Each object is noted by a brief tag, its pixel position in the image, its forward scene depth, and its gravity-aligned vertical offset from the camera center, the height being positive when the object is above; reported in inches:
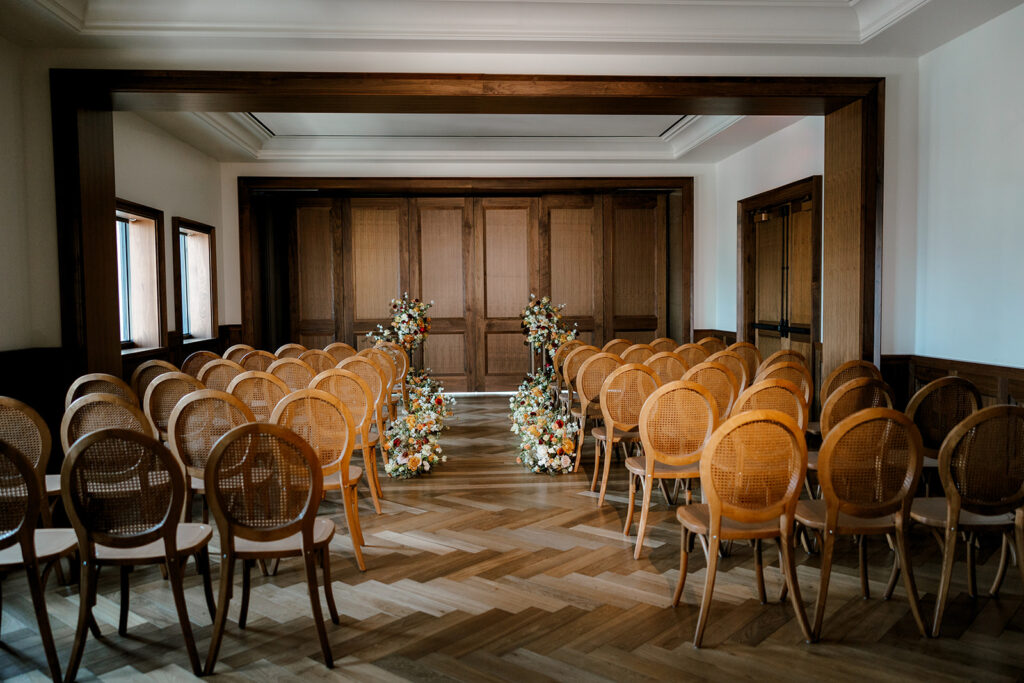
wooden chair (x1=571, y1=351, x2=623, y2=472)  211.3 -19.6
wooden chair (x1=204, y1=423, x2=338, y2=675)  100.7 -26.7
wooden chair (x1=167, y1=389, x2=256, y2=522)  131.3 -20.3
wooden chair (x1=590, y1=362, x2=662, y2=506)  181.5 -22.9
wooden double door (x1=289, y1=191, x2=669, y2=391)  423.5 +26.2
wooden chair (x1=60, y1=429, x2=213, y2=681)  98.9 -27.1
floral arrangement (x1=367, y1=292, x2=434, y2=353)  328.8 -5.4
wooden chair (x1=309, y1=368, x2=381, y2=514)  173.5 -21.8
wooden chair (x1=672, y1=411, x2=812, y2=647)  107.5 -26.7
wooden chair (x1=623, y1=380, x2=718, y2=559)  144.9 -24.7
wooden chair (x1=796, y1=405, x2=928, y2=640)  108.5 -26.9
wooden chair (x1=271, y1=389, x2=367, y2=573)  129.9 -21.7
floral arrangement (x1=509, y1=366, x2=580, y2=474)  216.8 -38.5
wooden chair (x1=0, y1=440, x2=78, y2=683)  97.0 -28.7
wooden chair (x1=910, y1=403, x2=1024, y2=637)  110.7 -27.3
